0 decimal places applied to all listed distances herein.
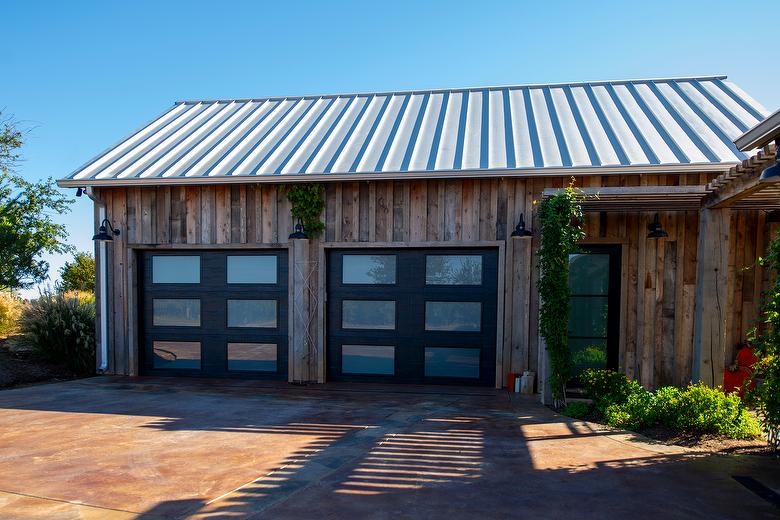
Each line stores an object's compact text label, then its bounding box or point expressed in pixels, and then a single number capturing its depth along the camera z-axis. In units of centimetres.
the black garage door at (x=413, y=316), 733
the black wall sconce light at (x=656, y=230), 659
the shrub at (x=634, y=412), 491
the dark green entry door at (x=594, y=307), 700
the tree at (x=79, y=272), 1744
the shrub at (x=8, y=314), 1005
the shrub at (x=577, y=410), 546
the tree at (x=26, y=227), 1220
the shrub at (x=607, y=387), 545
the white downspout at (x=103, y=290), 805
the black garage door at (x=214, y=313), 785
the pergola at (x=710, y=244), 526
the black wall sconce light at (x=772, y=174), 355
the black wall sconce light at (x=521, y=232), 676
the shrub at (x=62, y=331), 822
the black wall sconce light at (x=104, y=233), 765
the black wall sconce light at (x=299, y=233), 724
